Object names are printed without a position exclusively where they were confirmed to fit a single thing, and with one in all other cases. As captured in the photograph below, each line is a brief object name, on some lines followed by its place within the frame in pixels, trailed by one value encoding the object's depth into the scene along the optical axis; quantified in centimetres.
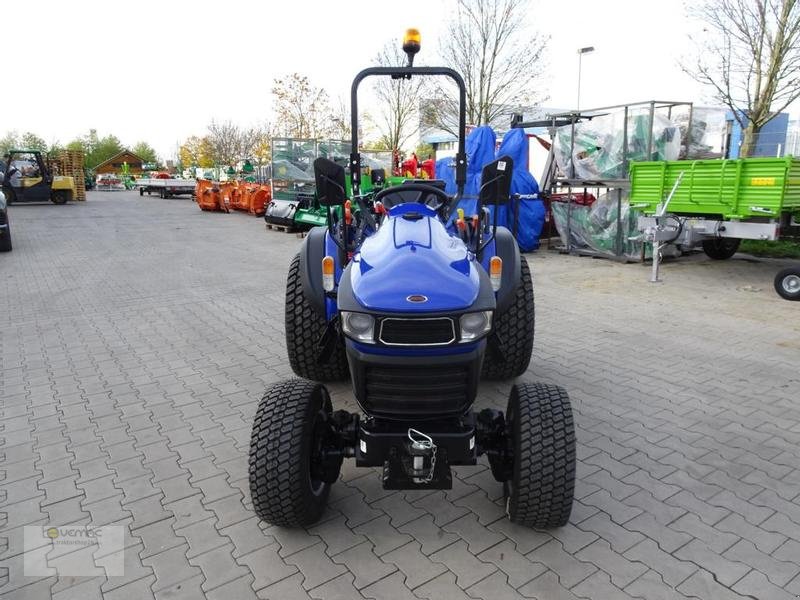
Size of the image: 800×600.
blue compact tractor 231
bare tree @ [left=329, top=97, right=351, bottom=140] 3098
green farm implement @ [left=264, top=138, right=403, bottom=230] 1474
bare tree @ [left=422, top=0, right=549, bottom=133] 1942
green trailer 723
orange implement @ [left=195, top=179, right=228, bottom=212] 2156
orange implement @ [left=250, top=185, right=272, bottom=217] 1892
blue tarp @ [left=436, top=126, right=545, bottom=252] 1055
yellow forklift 2136
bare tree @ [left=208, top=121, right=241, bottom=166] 4391
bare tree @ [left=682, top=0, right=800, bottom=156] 1137
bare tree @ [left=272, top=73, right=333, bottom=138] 3219
